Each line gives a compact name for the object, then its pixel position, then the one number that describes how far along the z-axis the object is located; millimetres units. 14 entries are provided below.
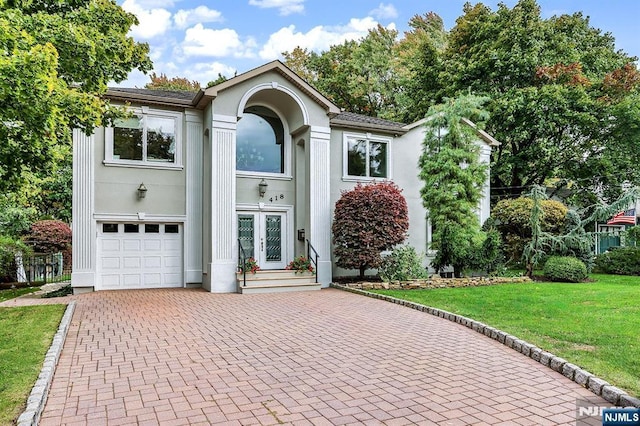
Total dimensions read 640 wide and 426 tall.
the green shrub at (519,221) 15625
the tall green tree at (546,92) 19328
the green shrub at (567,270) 13898
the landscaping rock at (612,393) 4324
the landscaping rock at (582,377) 4852
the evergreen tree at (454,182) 13969
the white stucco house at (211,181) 12406
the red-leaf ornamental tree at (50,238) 17875
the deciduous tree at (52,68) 5566
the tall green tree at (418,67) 23172
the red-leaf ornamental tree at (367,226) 12992
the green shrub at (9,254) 14560
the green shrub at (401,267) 13211
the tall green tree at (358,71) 27469
